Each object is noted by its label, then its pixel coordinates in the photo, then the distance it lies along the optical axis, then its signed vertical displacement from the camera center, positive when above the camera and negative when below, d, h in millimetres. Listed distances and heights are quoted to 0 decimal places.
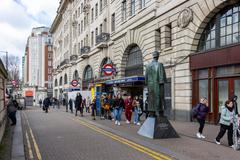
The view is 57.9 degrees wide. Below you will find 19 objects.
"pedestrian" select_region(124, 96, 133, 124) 12350 -1245
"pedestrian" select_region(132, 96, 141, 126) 11746 -1234
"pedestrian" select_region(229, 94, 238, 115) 7149 -637
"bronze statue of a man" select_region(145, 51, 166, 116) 8302 +4
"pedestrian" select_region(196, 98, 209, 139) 8100 -1009
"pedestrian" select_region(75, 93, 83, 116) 17211 -1328
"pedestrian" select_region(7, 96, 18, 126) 11819 -1339
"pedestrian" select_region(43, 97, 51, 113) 21890 -1708
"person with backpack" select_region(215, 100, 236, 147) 6976 -1102
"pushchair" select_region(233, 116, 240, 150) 6575 -1469
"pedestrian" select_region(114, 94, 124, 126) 12094 -1168
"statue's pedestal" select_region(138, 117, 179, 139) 8006 -1595
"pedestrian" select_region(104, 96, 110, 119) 14347 -1383
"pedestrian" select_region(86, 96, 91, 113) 20161 -1558
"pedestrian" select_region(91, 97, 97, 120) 14555 -1402
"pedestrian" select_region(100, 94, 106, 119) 14835 -1383
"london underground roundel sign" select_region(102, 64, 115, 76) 16584 +1248
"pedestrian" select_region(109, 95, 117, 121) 13345 -1373
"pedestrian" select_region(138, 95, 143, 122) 12643 -1277
